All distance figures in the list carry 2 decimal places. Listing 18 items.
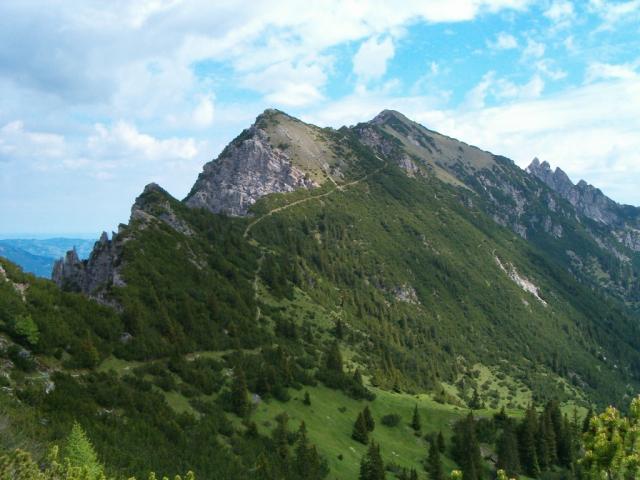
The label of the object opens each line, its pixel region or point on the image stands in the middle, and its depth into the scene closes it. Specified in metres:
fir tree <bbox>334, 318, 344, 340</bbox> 145.00
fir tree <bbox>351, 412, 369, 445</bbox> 86.38
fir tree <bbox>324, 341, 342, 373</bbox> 112.06
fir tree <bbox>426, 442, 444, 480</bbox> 80.46
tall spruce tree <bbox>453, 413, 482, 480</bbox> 84.69
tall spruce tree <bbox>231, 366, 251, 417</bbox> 78.25
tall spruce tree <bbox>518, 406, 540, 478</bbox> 94.32
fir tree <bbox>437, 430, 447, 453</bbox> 92.06
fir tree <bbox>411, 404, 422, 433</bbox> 98.25
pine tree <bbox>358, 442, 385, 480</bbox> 69.19
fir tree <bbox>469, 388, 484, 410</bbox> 138.50
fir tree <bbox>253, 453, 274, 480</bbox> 62.53
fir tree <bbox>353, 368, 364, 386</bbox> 106.56
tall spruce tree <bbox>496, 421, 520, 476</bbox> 89.31
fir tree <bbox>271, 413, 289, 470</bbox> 69.19
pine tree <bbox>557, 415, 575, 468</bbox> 100.61
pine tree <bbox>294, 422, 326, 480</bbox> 66.75
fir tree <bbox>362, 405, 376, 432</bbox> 90.50
